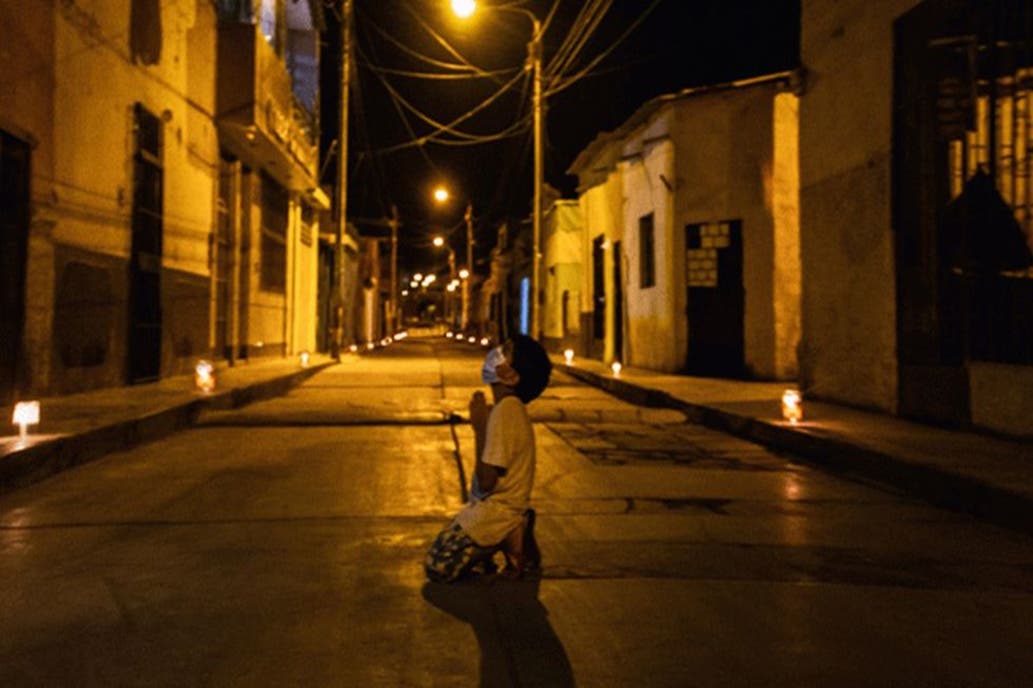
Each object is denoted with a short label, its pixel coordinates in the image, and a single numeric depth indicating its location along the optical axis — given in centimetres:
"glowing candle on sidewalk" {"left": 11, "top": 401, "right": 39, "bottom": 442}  1006
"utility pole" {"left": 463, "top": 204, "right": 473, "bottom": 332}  7006
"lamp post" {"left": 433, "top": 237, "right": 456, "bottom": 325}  9510
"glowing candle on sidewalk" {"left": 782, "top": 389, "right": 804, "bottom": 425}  1277
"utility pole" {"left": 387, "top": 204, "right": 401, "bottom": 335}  6994
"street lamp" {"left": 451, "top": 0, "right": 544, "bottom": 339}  3084
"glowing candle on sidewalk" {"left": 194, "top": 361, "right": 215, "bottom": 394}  1719
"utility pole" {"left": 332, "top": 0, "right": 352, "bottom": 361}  3259
